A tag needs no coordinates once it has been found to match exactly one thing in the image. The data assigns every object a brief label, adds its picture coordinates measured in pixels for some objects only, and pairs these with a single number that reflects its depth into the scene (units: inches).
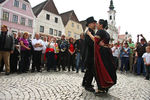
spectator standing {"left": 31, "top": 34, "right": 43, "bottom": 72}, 255.3
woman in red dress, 131.5
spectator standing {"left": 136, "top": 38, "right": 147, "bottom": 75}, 297.6
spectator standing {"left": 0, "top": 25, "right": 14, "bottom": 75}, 215.2
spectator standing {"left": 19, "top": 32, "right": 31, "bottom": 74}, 239.1
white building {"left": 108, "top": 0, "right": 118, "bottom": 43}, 2670.3
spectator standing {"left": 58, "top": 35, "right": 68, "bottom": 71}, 289.6
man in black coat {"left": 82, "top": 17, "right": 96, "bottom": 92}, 146.7
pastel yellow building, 1374.3
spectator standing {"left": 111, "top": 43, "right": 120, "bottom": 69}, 363.2
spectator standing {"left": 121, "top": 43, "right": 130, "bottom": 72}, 323.8
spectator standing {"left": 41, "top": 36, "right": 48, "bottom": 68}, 277.3
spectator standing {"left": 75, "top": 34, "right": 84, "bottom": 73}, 278.5
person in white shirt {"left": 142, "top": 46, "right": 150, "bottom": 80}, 256.0
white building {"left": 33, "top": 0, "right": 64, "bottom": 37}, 1121.5
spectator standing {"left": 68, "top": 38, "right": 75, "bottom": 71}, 292.8
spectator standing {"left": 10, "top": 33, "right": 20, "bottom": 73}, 240.7
